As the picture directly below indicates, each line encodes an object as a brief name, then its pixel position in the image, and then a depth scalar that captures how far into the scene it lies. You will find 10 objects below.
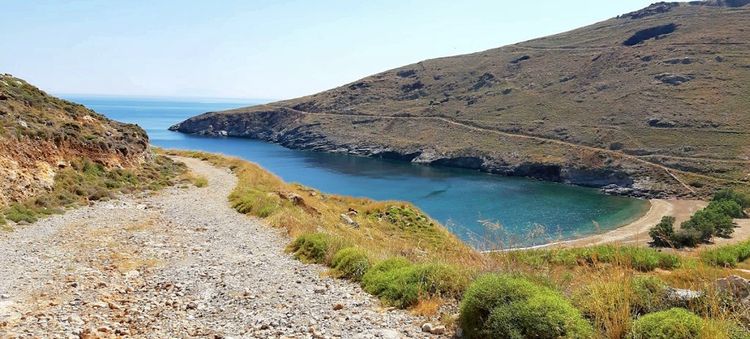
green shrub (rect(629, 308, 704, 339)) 5.12
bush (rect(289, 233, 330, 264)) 12.39
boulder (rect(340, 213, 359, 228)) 26.11
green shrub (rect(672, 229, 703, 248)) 42.49
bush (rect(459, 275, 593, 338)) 5.73
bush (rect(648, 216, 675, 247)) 42.07
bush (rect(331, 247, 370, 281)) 10.34
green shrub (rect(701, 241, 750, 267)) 14.12
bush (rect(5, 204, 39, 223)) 17.66
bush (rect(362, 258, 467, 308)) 8.22
